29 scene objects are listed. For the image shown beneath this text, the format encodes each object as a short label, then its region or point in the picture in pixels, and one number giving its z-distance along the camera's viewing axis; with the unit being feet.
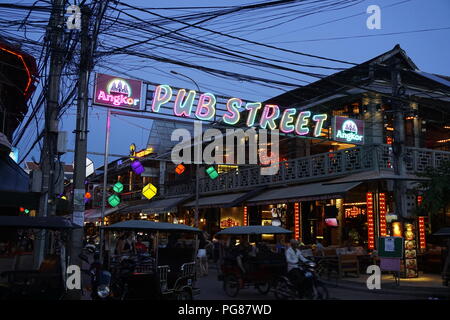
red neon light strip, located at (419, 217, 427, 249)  68.86
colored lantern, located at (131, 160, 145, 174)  83.40
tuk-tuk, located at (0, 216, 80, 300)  27.78
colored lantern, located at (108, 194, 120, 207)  80.69
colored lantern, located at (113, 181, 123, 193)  89.30
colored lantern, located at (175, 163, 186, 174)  97.50
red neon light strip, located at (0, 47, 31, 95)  51.37
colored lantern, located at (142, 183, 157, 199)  89.11
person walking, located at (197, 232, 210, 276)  64.28
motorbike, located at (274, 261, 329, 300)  37.11
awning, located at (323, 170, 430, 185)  54.54
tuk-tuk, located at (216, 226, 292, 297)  43.96
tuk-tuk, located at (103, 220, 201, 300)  31.01
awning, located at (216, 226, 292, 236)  50.62
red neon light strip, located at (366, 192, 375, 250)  66.80
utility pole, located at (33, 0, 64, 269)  46.16
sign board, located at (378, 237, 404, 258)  50.26
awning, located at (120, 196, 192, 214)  108.42
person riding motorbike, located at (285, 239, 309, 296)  37.58
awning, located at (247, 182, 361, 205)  62.34
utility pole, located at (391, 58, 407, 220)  57.57
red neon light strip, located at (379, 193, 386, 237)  65.98
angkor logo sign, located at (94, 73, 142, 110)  55.52
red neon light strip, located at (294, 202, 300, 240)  82.43
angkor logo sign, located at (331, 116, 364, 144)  68.90
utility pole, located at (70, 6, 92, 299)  43.50
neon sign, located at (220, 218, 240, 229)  103.14
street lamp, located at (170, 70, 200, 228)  84.26
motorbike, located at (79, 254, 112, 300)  31.60
